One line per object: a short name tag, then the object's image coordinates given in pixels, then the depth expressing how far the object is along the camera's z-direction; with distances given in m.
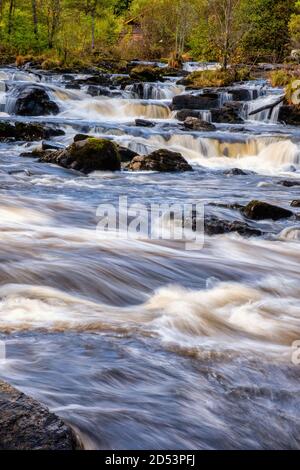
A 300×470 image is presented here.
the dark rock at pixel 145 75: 26.30
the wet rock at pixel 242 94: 22.39
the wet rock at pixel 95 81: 24.80
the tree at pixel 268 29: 37.09
